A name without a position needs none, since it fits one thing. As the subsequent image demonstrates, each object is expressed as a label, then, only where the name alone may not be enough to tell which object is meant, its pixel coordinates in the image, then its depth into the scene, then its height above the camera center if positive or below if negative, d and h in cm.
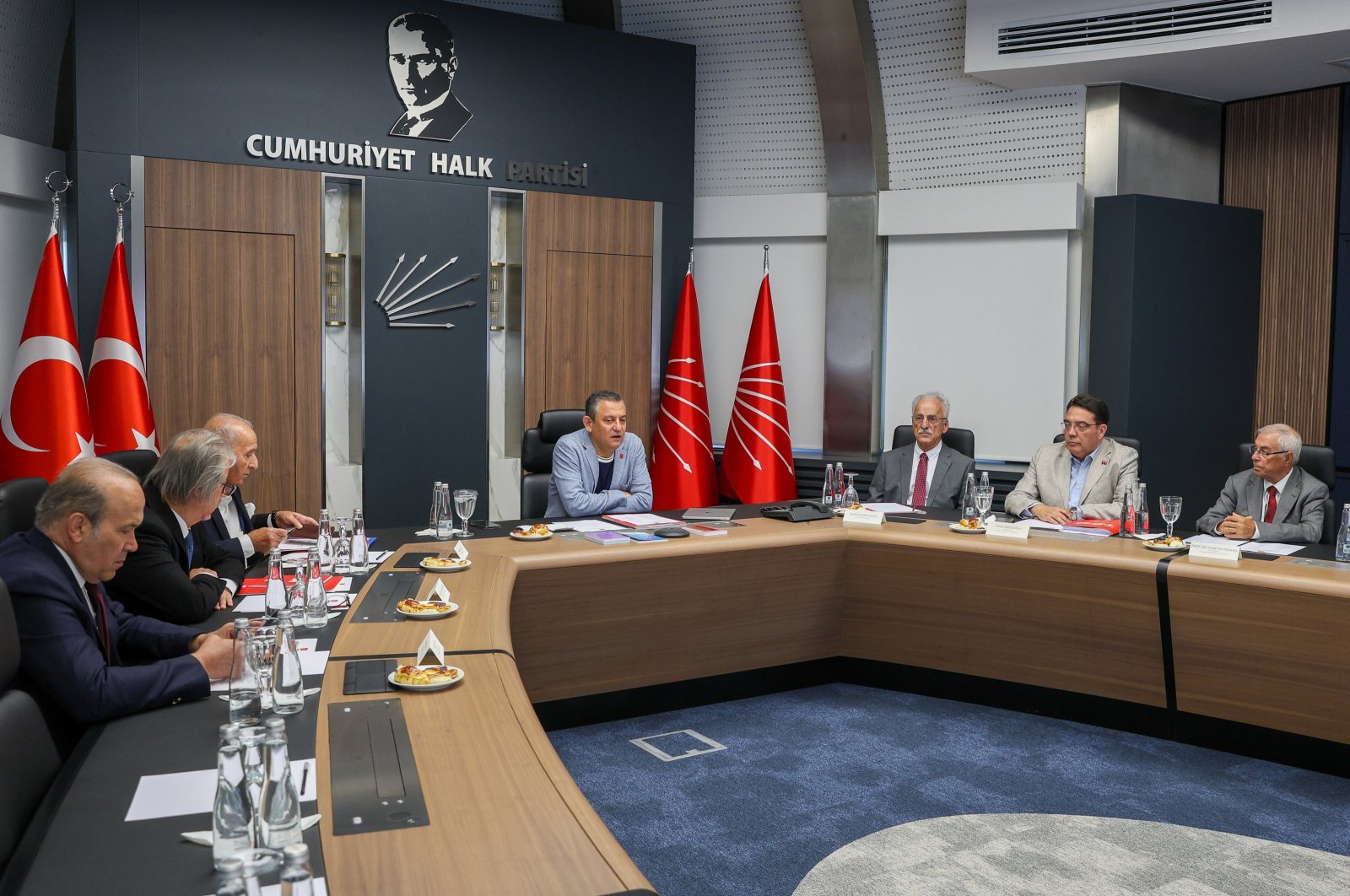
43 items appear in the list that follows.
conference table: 156 -68
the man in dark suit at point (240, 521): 357 -55
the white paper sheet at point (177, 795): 166 -68
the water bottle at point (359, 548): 344 -57
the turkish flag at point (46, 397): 490 -15
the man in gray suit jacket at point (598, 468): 471 -43
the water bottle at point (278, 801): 144 -58
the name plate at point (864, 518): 450 -58
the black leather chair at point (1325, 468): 432 -34
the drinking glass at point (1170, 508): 389 -45
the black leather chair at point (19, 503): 282 -37
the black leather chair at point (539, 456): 493 -38
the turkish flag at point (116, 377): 505 -6
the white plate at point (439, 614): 287 -65
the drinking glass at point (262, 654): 199 -53
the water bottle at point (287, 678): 208 -60
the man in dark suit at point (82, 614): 207 -50
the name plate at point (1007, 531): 425 -60
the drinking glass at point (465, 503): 392 -48
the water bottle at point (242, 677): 192 -56
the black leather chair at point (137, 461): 372 -33
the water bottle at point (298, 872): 115 -54
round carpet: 288 -133
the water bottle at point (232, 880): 116 -55
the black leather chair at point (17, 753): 173 -66
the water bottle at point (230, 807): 140 -58
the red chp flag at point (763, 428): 665 -32
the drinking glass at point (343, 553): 342 -58
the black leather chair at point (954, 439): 518 -29
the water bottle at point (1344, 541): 365 -53
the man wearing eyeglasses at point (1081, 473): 469 -41
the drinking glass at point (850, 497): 485 -54
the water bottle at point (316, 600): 279 -59
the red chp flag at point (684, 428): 656 -33
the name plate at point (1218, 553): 371 -58
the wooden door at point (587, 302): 624 +41
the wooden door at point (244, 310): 534 +29
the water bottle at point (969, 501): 438 -50
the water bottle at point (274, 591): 277 -58
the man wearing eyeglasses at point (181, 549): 282 -50
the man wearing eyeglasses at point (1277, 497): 420 -45
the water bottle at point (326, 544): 341 -55
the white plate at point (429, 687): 227 -66
